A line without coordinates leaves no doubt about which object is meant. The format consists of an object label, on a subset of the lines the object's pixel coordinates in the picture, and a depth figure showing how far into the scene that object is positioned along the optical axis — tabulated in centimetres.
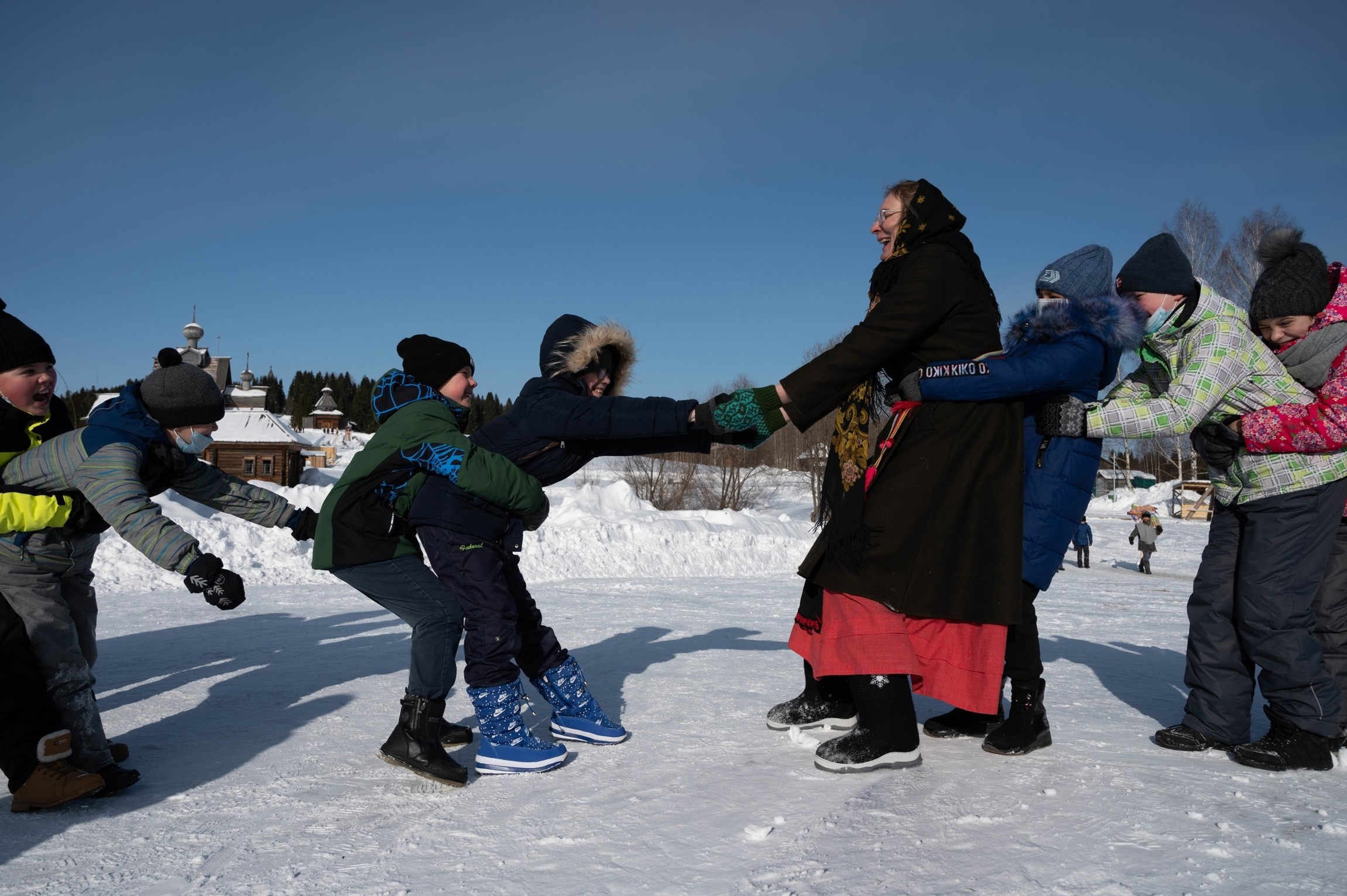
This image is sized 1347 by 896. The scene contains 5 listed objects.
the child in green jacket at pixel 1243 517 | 310
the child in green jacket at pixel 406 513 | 312
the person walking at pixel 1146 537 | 1802
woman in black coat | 293
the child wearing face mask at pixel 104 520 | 294
